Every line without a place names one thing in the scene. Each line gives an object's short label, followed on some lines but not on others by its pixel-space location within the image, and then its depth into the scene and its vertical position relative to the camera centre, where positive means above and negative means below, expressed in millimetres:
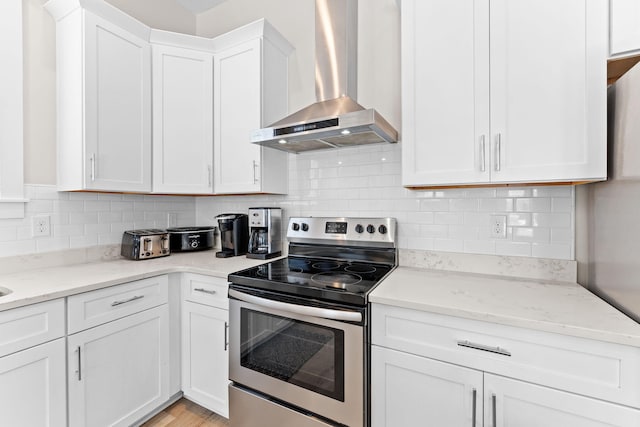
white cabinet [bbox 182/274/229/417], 1676 -783
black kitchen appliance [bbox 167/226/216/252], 2275 -209
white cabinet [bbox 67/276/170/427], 1379 -756
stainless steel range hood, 1621 +749
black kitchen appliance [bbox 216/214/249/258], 2148 -168
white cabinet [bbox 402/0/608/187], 1143 +533
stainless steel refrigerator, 973 -5
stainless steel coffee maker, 2076 -144
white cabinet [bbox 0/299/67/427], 1155 -653
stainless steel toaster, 2004 -224
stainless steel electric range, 1245 -623
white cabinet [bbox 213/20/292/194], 1989 +780
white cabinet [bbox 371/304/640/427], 890 -577
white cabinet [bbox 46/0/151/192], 1689 +720
